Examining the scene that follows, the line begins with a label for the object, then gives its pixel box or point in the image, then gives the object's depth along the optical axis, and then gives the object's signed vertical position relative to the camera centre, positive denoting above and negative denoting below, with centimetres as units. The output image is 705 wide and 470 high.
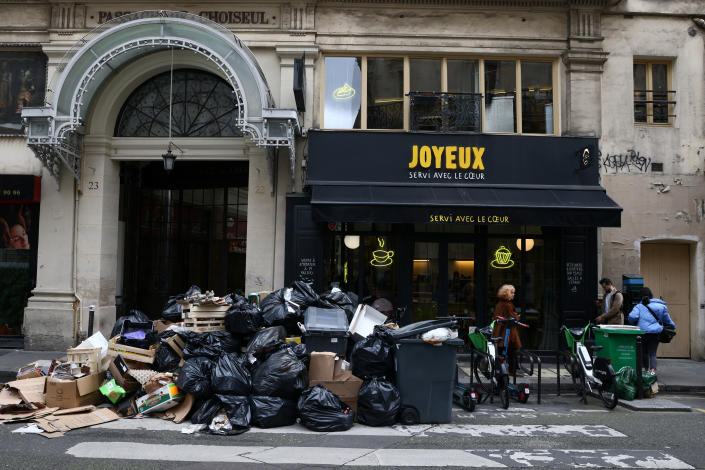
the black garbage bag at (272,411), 654 -193
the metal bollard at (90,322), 1045 -136
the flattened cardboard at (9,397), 704 -197
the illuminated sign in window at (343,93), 1208 +374
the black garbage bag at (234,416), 633 -196
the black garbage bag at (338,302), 891 -77
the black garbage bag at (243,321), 802 -99
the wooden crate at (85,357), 752 -147
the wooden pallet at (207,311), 828 -87
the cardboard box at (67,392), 703 -185
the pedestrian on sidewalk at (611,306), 1002 -87
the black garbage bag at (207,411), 664 -197
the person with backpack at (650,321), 926 -105
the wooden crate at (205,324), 818 -108
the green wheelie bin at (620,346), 873 -141
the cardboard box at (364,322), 813 -103
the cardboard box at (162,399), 687 -189
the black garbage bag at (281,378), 668 -155
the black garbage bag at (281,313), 830 -89
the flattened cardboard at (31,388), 715 -187
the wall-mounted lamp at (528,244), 1180 +35
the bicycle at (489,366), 775 -162
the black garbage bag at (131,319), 868 -110
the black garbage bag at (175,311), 912 -97
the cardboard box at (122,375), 743 -170
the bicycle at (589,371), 799 -172
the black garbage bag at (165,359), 768 -152
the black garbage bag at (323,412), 645 -192
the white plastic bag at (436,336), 687 -101
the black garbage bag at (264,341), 733 -121
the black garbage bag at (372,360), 705 -137
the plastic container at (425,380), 690 -159
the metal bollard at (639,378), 841 -187
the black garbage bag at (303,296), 892 -67
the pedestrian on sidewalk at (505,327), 876 -110
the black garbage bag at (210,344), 730 -128
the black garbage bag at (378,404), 671 -186
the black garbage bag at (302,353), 714 -130
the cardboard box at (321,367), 703 -146
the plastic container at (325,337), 757 -115
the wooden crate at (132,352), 776 -145
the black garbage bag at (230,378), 669 -156
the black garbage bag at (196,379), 671 -158
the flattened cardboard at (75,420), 639 -209
